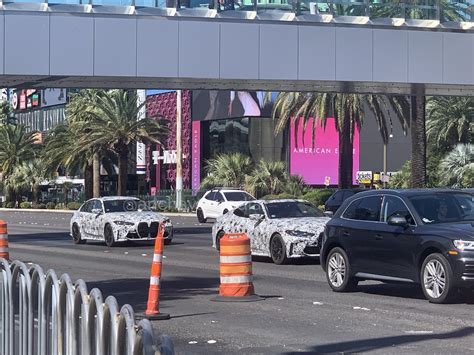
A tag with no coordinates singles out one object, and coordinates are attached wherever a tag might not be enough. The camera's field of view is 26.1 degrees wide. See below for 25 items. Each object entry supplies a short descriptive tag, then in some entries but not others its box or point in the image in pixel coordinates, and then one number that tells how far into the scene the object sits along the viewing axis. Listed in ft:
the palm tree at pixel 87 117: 224.53
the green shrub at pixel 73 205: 270.05
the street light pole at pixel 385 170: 222.05
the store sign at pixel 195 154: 293.84
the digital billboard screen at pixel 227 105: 280.10
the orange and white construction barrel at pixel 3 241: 65.26
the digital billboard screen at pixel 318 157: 283.79
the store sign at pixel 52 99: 401.84
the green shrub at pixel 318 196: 188.85
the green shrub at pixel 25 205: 302.25
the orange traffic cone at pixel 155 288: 42.60
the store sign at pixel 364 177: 249.34
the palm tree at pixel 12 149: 296.51
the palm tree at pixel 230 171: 208.54
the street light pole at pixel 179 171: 217.15
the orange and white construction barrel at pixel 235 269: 49.57
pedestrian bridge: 95.20
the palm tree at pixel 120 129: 215.10
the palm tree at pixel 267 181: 200.64
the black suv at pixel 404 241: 45.73
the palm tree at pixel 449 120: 211.82
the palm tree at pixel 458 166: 174.81
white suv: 152.21
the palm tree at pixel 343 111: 164.04
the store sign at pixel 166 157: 298.80
